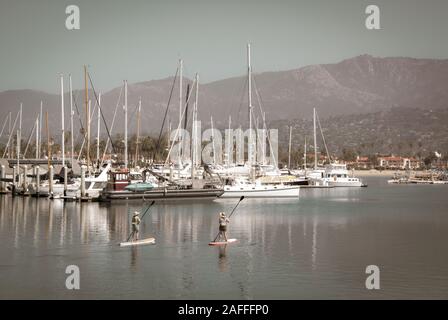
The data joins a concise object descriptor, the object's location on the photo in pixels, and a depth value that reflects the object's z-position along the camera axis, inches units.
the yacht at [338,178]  5285.4
